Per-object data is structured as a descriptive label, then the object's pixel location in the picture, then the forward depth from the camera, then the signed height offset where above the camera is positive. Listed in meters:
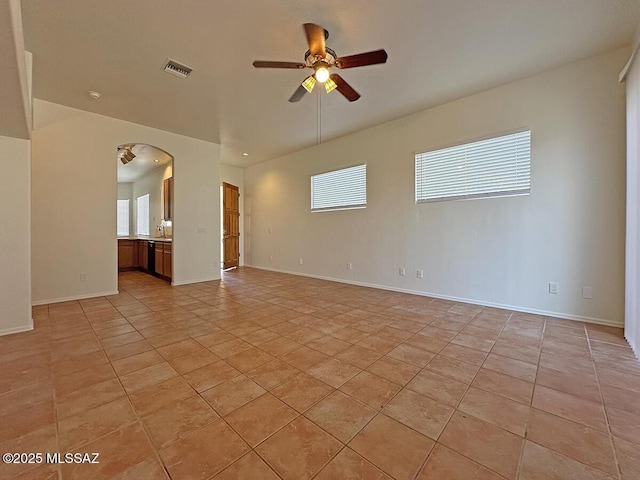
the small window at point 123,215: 9.22 +0.71
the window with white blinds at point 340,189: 5.18 +0.99
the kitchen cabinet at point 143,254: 6.78 -0.50
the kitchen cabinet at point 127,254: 7.05 -0.51
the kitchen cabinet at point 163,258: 5.51 -0.50
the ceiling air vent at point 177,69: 2.94 +1.92
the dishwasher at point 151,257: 6.39 -0.54
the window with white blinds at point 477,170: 3.41 +0.96
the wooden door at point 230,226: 7.18 +0.29
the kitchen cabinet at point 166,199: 6.21 +0.90
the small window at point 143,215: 8.18 +0.67
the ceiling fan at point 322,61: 2.19 +1.56
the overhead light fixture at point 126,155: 5.66 +1.75
